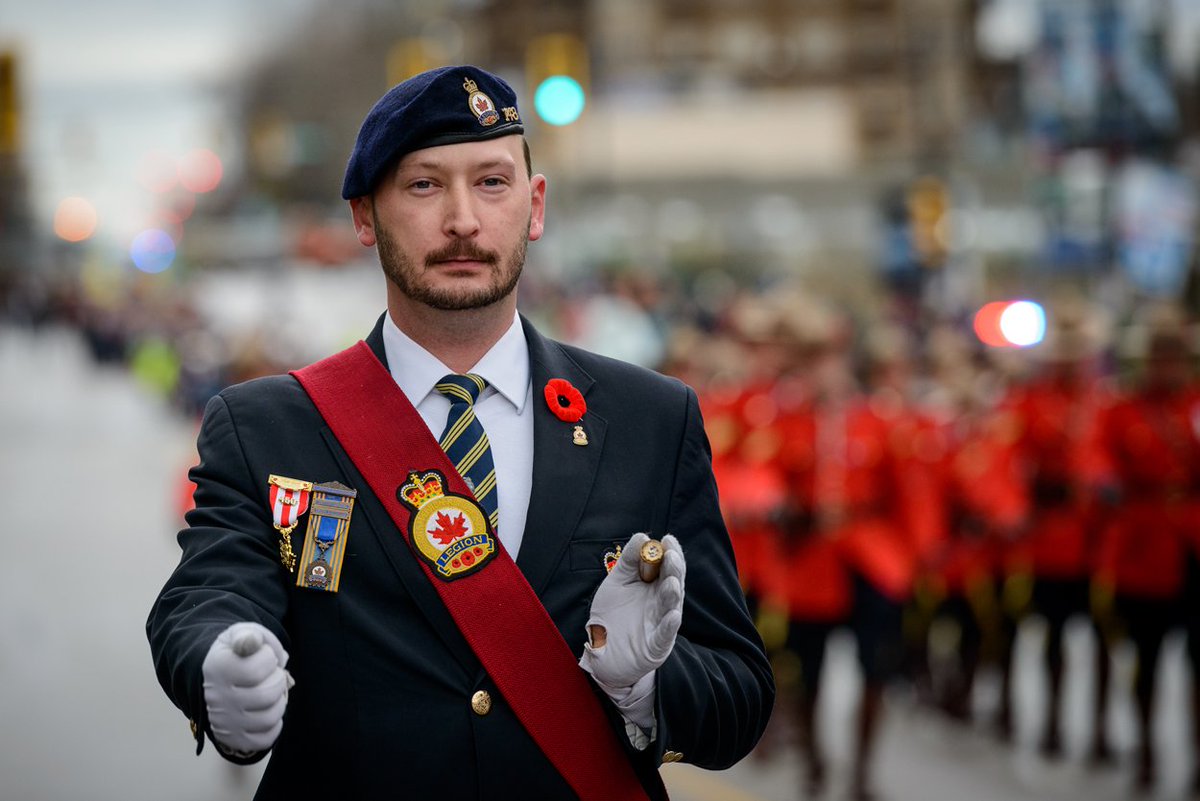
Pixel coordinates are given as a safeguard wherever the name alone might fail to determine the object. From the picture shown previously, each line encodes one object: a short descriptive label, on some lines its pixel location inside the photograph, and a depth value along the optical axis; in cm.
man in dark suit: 507
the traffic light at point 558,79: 2792
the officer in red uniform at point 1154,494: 1669
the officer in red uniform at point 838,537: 1666
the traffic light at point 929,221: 4703
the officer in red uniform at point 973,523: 1889
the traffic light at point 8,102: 4900
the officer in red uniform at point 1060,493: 1847
